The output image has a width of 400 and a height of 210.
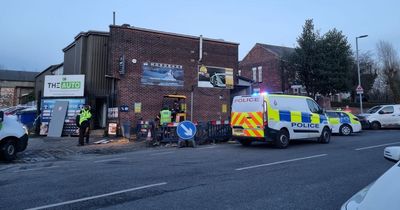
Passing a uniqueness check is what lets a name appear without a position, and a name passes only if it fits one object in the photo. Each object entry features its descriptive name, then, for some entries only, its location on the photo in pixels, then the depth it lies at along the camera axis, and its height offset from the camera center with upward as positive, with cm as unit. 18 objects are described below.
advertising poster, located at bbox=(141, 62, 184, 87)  2158 +353
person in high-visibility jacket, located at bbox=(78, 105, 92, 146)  1600 +32
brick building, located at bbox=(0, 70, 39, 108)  5253 +636
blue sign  1493 -10
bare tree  4553 +840
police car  2009 +24
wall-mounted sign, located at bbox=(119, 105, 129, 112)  2037 +119
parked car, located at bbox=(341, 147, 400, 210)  249 -53
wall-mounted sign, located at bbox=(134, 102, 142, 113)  2097 +129
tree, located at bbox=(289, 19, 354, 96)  2861 +578
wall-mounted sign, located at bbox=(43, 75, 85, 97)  2081 +263
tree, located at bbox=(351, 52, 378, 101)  4822 +818
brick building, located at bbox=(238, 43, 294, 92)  3766 +761
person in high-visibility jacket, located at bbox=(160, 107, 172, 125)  1736 +61
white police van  1327 +38
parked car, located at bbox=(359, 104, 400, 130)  2364 +80
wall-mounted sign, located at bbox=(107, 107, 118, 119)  2005 +89
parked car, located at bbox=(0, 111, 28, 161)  1111 -34
